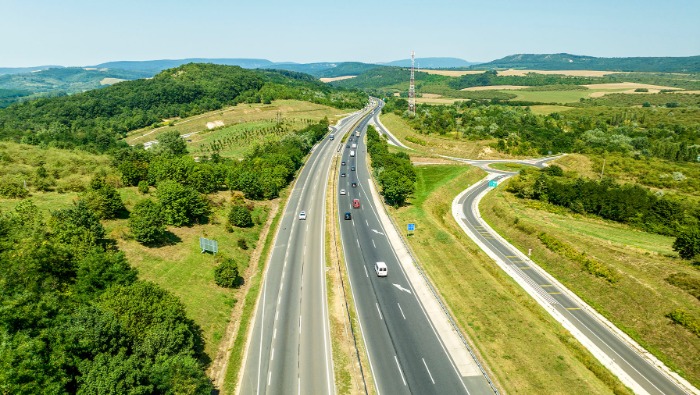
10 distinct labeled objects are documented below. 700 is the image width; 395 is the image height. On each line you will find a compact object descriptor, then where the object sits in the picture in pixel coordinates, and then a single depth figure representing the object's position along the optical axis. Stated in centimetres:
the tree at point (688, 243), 6066
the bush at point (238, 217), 7269
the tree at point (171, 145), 11569
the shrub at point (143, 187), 7319
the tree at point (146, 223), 5531
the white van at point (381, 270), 5895
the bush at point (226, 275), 5319
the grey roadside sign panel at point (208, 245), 5872
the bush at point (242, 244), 6625
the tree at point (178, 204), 6544
